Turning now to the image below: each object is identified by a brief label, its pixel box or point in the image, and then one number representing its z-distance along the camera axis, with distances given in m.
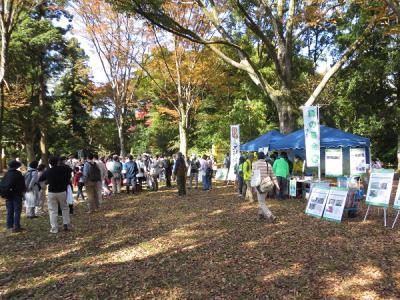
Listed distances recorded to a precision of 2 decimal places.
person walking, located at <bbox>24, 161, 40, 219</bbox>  9.87
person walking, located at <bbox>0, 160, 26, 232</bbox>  8.62
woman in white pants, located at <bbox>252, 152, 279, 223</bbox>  8.52
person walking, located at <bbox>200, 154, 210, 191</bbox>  16.13
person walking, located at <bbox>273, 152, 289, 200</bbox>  12.27
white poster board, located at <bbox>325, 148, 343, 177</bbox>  12.52
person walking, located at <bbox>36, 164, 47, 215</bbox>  10.73
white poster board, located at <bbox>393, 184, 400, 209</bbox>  7.47
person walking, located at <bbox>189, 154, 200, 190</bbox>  17.81
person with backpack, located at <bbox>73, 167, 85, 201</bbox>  13.46
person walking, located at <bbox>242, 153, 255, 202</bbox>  11.93
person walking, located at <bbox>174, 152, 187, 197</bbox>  14.35
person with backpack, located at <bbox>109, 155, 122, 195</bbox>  14.92
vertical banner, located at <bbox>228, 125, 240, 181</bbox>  16.94
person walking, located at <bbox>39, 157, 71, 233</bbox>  8.25
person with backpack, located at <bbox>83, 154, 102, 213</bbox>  10.92
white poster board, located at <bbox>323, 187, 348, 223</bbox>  8.24
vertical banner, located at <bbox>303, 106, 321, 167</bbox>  11.15
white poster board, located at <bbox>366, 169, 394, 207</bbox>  7.75
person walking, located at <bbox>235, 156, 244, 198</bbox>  13.60
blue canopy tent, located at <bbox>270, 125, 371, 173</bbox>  13.16
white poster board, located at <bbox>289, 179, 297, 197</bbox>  12.48
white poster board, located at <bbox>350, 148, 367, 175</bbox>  13.07
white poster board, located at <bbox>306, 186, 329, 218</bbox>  8.92
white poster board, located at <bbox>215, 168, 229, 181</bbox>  20.62
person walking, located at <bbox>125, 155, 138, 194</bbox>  15.29
